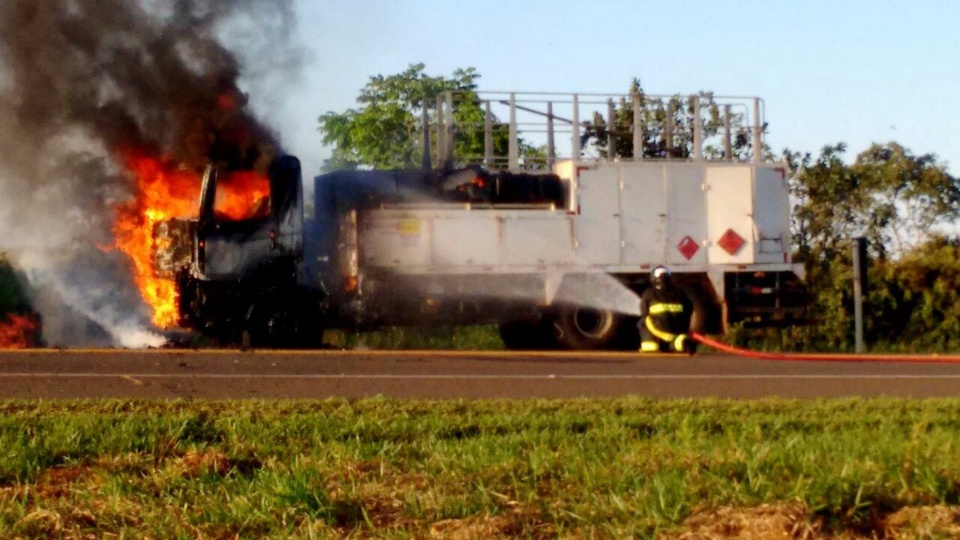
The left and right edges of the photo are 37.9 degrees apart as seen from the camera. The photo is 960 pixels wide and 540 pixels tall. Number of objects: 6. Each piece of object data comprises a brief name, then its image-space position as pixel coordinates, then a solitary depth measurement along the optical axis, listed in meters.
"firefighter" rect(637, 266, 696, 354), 17.84
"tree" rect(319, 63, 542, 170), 33.91
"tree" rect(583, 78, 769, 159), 22.31
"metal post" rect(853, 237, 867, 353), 22.48
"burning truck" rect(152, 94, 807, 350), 20.03
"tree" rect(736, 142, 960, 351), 28.00
